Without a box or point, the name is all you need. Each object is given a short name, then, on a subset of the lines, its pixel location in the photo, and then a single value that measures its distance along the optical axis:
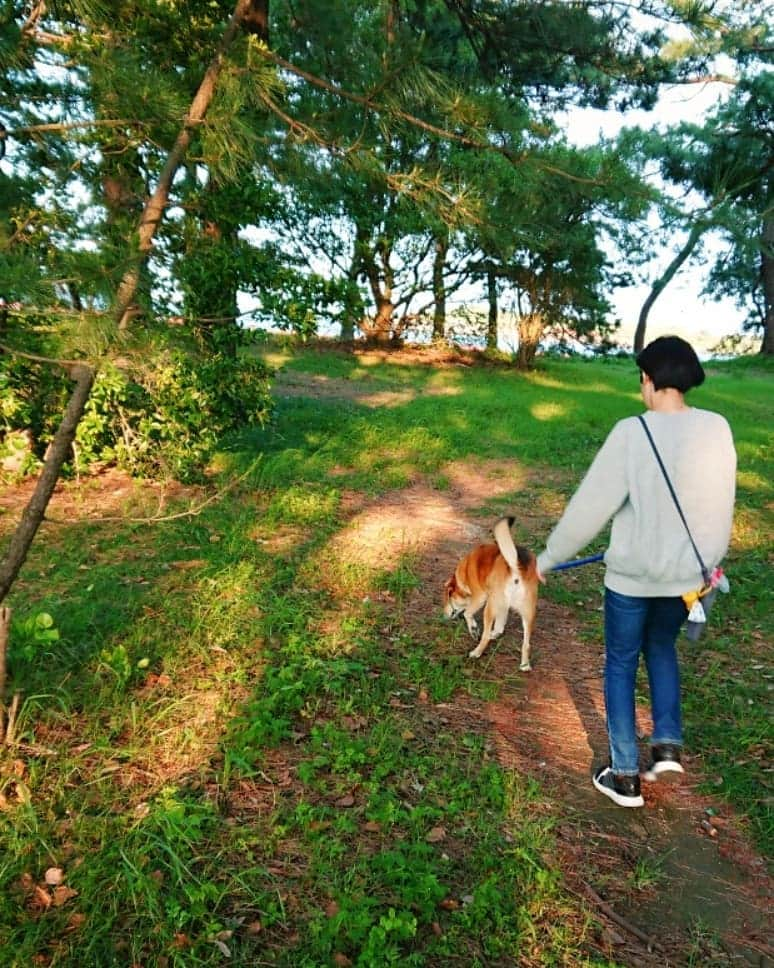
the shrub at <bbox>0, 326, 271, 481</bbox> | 5.91
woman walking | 2.56
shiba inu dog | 3.80
